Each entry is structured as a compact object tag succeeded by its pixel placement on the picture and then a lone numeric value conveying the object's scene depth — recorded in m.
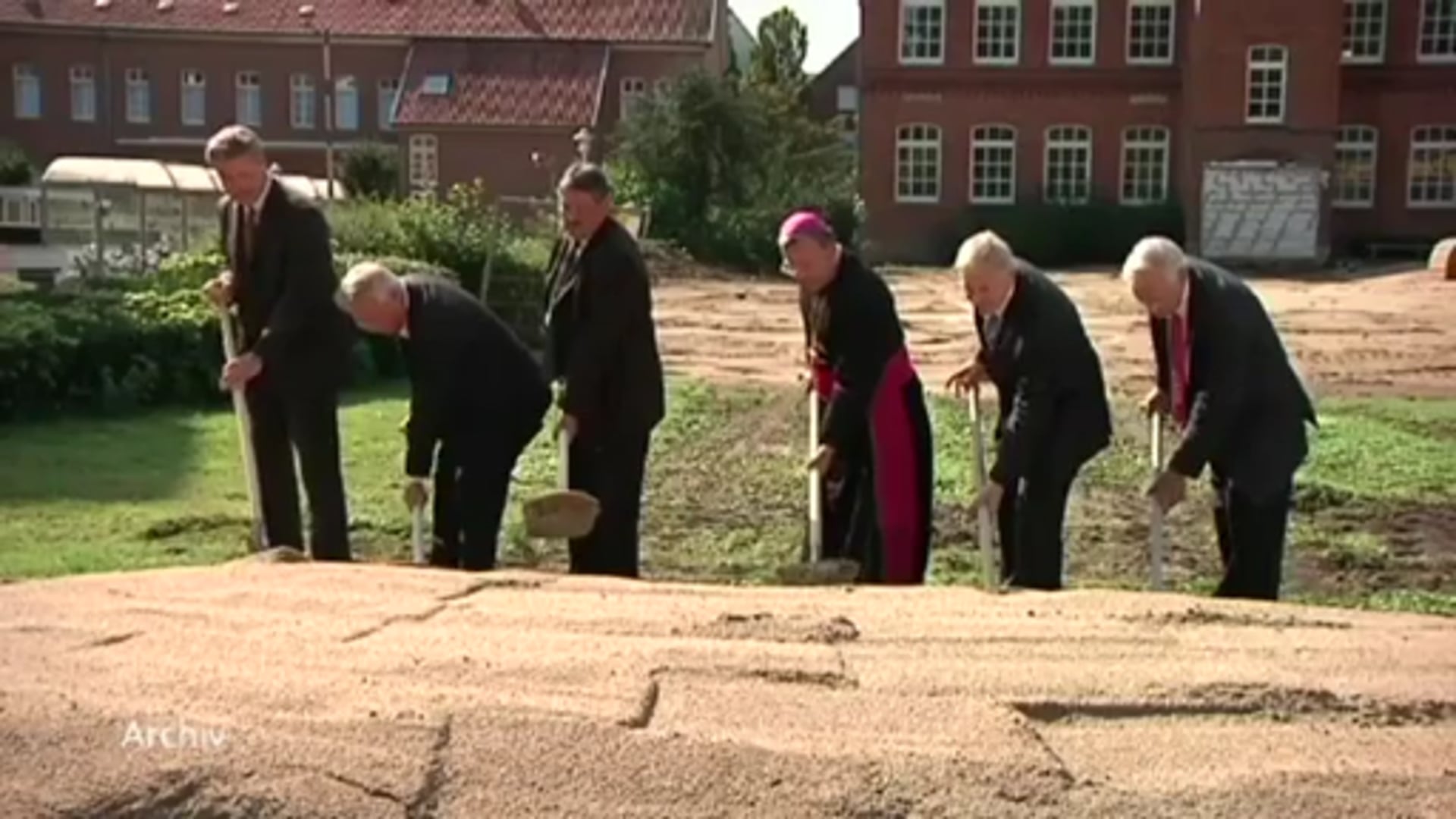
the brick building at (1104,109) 51.75
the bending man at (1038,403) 7.76
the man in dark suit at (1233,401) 7.40
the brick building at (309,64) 58.97
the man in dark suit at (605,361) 8.23
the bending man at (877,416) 8.05
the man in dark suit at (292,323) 8.44
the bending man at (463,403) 8.01
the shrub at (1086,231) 50.38
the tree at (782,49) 69.21
